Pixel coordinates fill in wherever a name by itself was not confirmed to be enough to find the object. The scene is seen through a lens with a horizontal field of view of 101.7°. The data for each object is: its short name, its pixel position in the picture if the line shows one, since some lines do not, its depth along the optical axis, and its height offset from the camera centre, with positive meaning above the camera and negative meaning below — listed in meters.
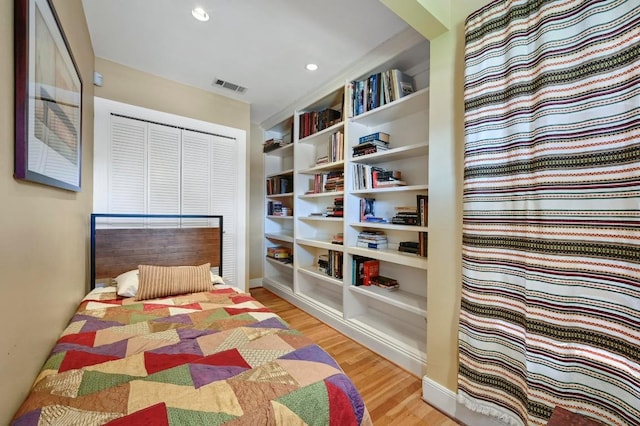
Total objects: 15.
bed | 0.76 -0.56
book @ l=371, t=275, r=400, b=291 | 2.25 -0.60
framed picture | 0.82 +0.45
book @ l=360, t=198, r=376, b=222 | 2.43 +0.06
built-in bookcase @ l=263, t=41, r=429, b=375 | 1.97 +0.09
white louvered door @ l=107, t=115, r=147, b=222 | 2.28 +0.44
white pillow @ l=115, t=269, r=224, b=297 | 1.75 -0.48
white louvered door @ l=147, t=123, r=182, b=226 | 2.46 +0.43
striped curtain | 0.90 +0.01
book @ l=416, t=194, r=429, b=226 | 1.88 +0.05
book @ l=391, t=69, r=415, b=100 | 2.00 +1.01
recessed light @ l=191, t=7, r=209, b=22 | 1.67 +1.32
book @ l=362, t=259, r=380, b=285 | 2.36 -0.51
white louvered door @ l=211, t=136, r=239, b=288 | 2.81 +0.23
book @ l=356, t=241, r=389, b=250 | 2.27 -0.27
